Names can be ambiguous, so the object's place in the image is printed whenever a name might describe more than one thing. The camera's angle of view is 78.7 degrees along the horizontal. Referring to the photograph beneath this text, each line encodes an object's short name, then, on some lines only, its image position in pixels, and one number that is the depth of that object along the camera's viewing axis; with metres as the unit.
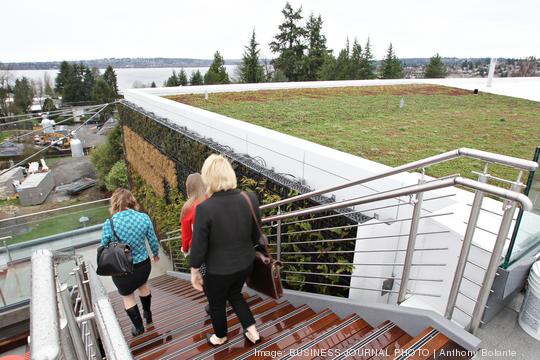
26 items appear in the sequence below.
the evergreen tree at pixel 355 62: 35.91
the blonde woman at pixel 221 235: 2.28
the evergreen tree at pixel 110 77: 63.17
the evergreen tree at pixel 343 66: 34.06
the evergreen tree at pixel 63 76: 63.69
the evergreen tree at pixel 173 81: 48.56
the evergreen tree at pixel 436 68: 37.69
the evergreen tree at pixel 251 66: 32.94
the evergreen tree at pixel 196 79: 48.12
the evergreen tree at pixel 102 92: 55.03
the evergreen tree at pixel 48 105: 54.81
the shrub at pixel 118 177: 17.36
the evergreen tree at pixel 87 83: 63.94
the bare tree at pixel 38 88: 71.34
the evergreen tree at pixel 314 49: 36.12
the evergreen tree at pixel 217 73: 31.11
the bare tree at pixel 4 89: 50.88
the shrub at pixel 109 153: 22.75
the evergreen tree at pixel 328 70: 33.34
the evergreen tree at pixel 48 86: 73.04
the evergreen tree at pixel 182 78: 49.47
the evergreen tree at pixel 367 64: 37.84
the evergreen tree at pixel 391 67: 39.09
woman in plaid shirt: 3.26
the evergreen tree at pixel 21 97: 52.50
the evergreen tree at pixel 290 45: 36.44
